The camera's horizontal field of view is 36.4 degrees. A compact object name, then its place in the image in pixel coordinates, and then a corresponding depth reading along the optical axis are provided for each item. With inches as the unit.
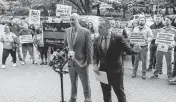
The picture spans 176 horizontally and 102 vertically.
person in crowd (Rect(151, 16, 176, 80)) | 334.0
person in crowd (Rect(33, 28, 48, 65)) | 465.4
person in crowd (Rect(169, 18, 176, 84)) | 330.0
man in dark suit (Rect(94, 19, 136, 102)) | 197.5
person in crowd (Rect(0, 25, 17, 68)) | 450.3
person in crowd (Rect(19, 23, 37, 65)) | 468.4
